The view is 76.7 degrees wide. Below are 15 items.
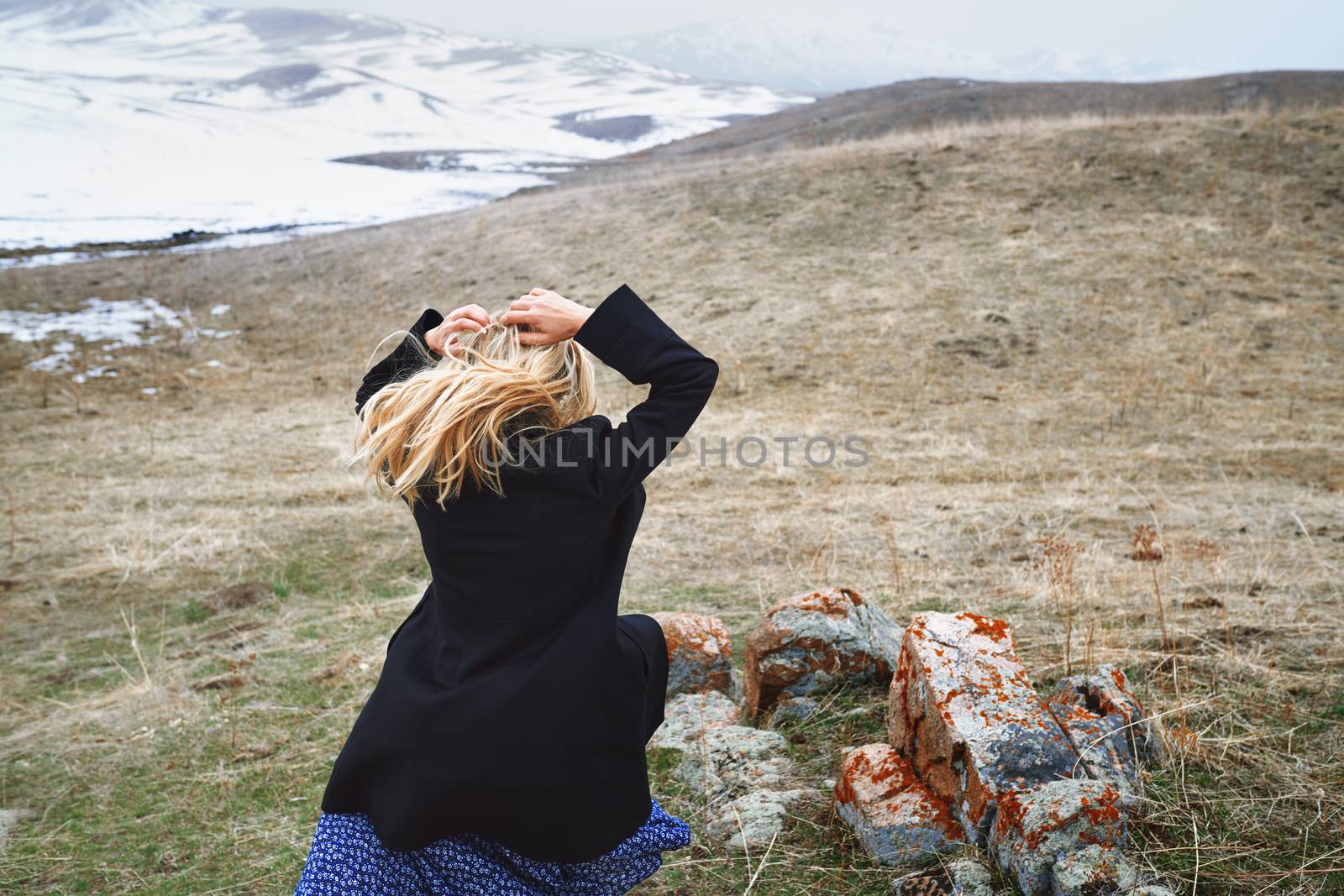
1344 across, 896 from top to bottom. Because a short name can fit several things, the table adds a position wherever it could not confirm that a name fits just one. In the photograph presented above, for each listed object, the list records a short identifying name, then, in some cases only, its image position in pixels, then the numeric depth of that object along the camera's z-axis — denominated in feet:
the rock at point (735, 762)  10.84
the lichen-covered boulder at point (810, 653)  12.39
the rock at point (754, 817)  9.75
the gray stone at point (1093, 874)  7.30
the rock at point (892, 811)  8.65
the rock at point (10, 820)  11.85
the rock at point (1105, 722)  9.00
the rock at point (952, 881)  7.95
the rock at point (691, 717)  12.34
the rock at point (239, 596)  20.33
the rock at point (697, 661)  13.64
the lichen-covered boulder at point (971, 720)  8.23
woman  6.33
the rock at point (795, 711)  12.18
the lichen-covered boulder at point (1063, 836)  7.45
